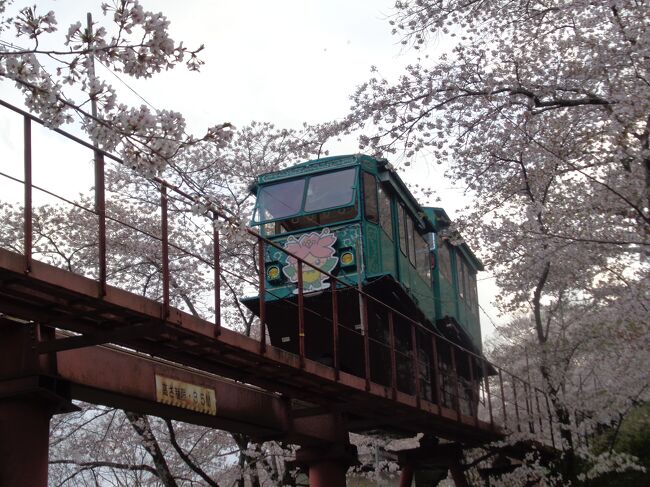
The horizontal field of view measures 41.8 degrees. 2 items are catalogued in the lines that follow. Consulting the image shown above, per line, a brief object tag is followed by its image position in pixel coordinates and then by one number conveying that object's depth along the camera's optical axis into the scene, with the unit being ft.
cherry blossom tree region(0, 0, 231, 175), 16.60
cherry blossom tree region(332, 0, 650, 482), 38.68
